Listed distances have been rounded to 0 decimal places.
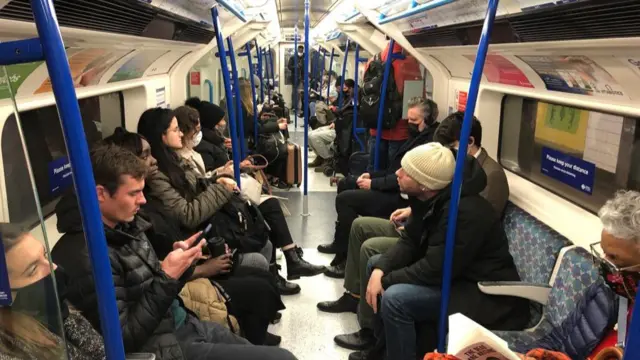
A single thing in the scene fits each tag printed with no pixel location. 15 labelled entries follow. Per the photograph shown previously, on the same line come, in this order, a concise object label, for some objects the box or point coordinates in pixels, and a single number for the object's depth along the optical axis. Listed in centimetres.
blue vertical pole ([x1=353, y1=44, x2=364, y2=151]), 745
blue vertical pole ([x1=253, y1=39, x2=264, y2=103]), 988
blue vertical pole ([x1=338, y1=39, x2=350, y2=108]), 885
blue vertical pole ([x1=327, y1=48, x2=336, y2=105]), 1169
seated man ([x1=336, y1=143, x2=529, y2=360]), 267
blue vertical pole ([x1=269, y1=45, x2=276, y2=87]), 1440
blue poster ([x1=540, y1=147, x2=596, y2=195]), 315
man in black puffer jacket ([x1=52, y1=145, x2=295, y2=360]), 197
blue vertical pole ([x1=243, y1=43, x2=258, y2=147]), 719
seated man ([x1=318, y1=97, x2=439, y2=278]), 455
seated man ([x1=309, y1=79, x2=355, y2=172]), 862
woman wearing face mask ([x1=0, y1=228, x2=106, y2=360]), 113
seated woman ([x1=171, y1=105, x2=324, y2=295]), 427
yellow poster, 326
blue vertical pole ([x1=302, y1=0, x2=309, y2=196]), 562
